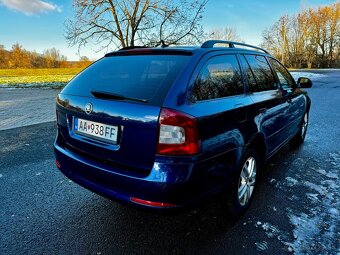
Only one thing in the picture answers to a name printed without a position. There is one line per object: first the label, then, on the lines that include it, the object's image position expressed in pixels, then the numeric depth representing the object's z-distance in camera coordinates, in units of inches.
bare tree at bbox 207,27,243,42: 2231.2
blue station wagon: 72.6
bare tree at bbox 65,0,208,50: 655.1
